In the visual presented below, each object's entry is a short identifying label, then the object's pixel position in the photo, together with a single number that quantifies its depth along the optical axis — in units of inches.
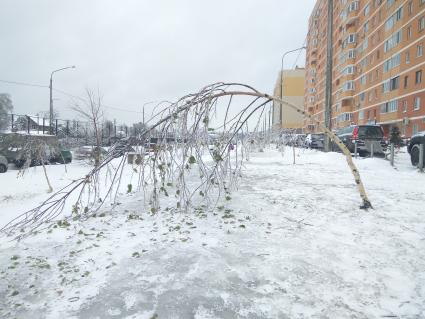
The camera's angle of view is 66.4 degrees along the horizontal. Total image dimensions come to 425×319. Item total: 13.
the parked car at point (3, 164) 600.4
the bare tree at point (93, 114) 697.8
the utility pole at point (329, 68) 588.4
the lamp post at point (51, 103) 925.2
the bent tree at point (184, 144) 193.3
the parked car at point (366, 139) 621.3
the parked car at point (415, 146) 428.1
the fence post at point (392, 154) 454.9
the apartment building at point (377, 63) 1179.3
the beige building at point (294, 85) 3405.5
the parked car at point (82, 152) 798.0
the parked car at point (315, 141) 1033.0
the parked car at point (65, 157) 751.4
